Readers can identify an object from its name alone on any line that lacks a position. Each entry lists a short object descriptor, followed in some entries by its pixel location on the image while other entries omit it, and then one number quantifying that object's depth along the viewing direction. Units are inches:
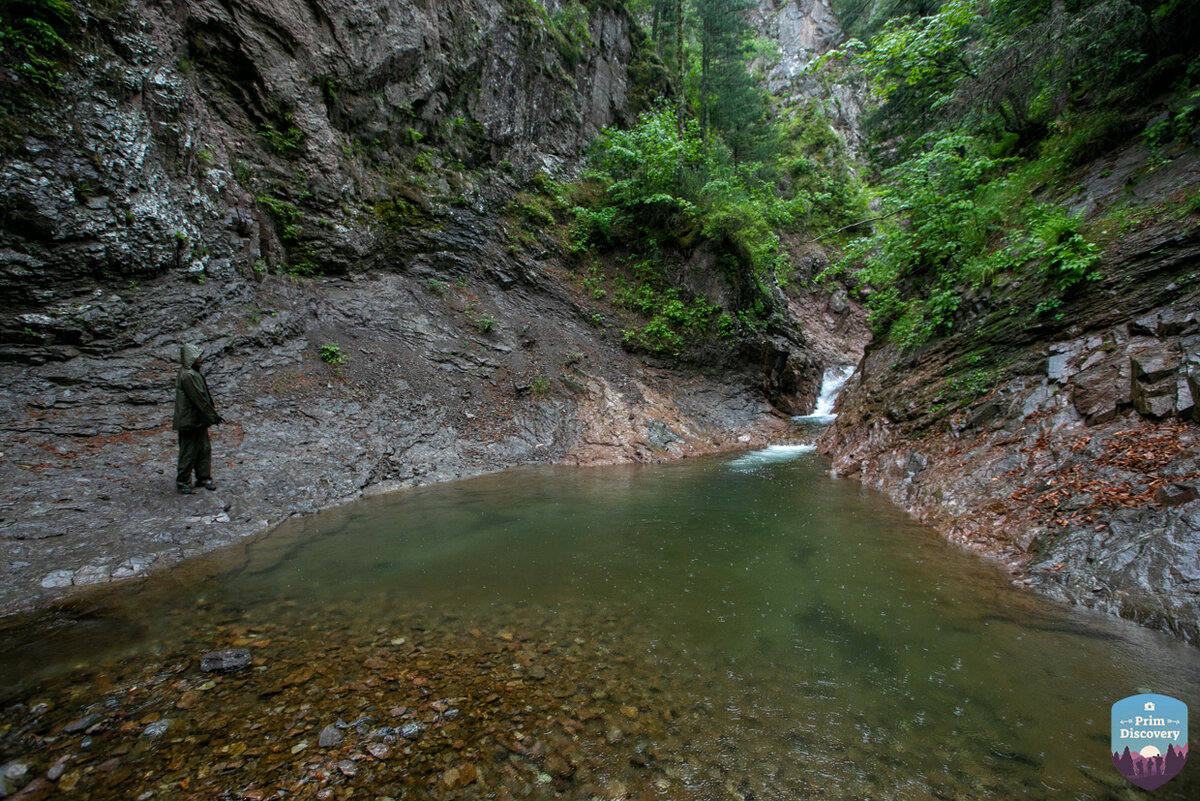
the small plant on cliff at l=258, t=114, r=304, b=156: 407.2
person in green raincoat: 226.2
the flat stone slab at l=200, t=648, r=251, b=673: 114.8
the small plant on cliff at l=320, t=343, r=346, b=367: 373.1
